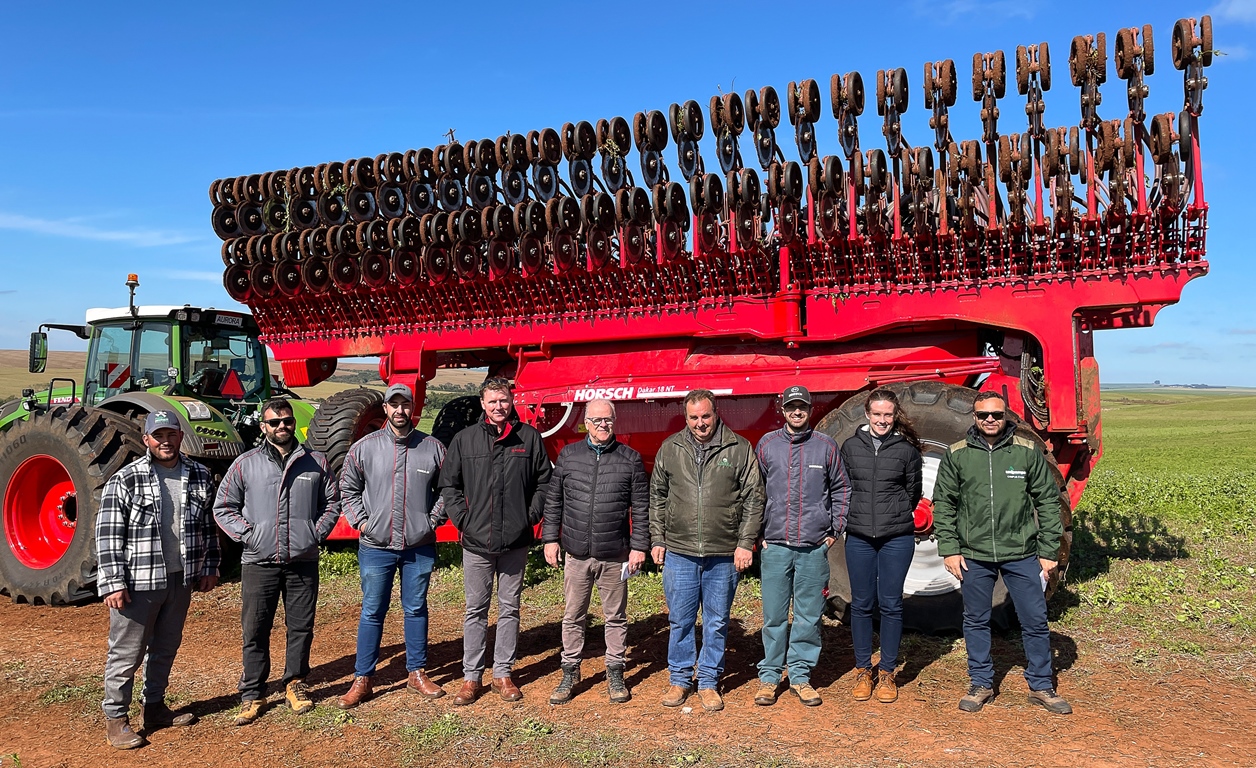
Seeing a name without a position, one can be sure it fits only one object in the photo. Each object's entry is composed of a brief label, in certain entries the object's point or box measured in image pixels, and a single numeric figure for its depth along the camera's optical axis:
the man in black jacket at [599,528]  5.13
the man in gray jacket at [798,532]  5.05
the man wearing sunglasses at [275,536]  5.02
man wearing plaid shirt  4.63
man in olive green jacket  4.99
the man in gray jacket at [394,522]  5.20
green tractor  7.71
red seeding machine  6.04
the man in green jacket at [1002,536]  4.88
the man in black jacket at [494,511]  5.19
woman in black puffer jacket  5.07
